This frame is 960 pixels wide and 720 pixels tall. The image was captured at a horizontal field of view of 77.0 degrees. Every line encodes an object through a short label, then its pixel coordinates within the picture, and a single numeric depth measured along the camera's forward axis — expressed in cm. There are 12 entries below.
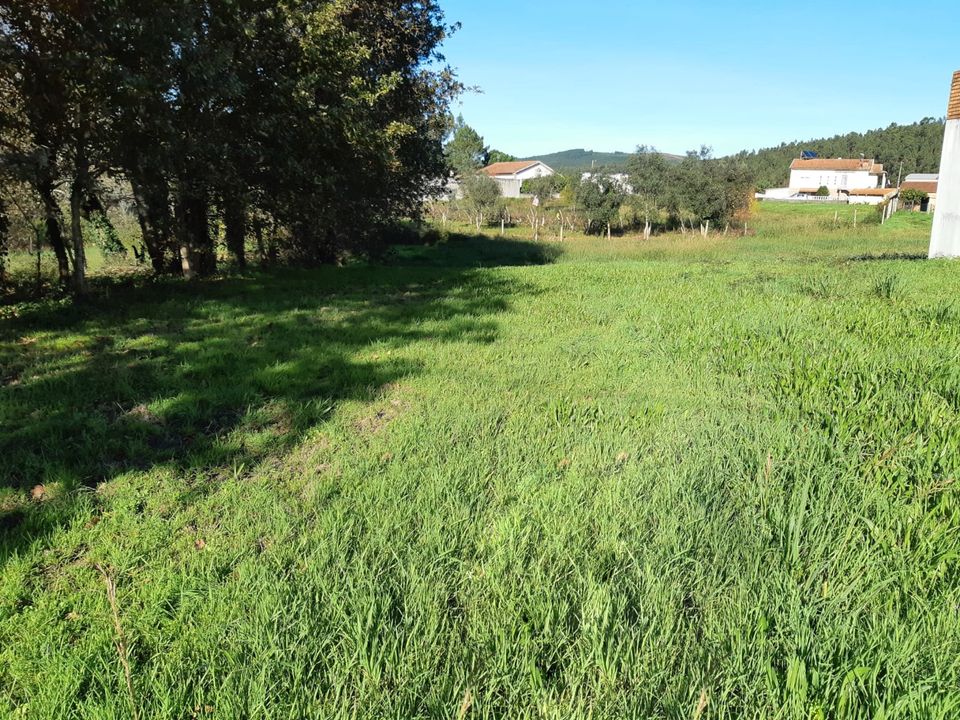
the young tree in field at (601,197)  4228
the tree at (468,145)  8316
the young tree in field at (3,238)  1121
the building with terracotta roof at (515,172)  8744
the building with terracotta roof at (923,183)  5739
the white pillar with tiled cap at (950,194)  1567
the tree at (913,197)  5734
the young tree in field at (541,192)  4878
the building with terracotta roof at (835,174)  10569
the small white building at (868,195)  8203
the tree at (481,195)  4766
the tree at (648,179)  4069
